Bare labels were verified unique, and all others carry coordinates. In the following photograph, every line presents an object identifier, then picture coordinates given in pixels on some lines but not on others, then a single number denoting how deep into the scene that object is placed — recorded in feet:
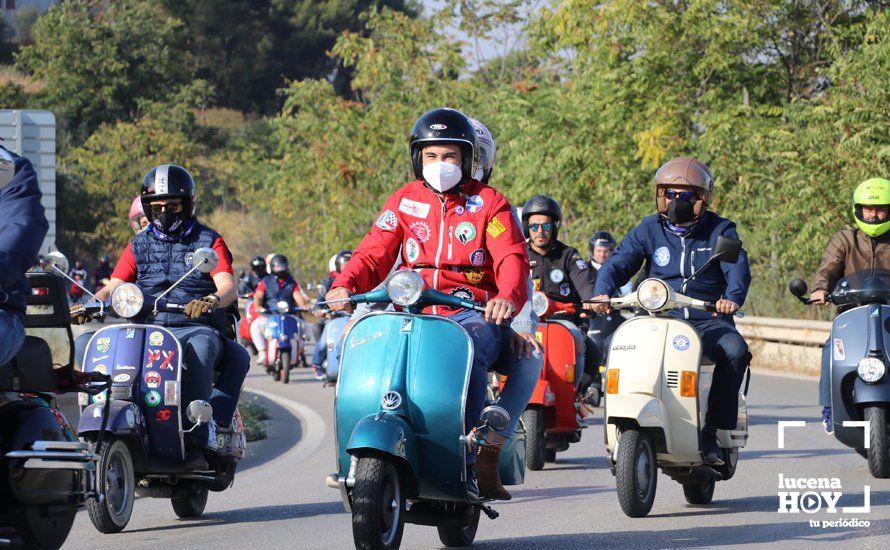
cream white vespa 56.24
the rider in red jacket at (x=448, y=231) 47.93
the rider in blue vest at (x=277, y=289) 153.17
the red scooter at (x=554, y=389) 73.72
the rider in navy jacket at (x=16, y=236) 37.45
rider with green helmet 70.13
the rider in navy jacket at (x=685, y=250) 61.16
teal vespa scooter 43.52
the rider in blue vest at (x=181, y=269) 60.64
